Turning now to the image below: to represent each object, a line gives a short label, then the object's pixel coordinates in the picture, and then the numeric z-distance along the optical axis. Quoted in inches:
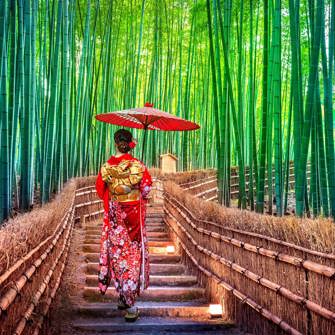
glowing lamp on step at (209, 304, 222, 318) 128.2
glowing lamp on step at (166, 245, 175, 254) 205.5
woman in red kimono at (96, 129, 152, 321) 129.6
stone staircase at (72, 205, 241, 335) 119.2
